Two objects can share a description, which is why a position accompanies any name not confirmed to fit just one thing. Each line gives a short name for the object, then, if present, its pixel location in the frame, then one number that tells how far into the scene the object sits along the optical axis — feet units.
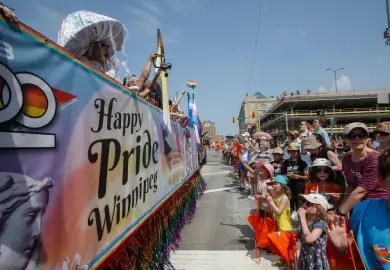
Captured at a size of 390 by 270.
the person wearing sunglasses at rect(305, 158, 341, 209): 12.44
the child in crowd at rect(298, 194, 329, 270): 8.79
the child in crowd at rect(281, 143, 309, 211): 16.25
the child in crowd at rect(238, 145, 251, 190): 30.10
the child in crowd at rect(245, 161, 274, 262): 13.29
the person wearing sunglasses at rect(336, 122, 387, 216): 8.89
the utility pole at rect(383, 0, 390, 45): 34.61
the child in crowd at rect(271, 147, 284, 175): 21.03
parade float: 3.82
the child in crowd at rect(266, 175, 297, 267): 10.37
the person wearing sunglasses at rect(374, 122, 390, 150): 12.61
